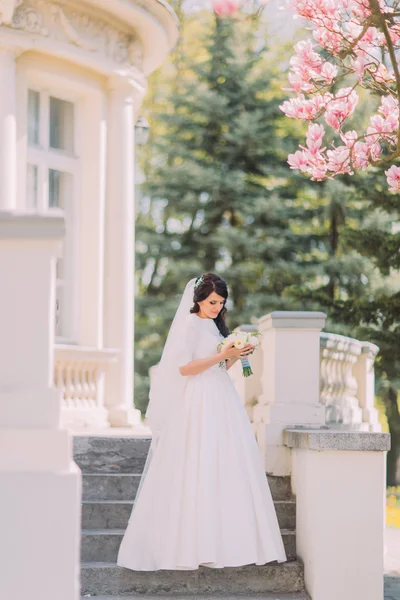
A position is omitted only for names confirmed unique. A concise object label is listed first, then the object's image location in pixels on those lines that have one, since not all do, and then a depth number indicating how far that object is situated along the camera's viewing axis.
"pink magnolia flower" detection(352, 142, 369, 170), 9.43
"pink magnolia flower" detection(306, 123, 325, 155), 9.29
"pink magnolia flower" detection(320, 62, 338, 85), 9.16
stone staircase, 9.14
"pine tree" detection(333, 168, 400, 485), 16.16
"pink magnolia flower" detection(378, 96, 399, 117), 9.58
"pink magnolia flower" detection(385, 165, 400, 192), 9.19
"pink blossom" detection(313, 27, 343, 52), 9.16
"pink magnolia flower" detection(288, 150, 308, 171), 9.33
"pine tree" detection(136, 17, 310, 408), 28.04
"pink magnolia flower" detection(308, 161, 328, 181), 9.31
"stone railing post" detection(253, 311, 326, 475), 10.64
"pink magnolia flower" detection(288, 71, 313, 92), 9.30
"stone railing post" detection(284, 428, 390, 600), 9.22
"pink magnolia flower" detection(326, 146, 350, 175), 9.21
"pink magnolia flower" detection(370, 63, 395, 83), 9.37
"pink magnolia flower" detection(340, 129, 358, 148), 9.30
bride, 8.91
